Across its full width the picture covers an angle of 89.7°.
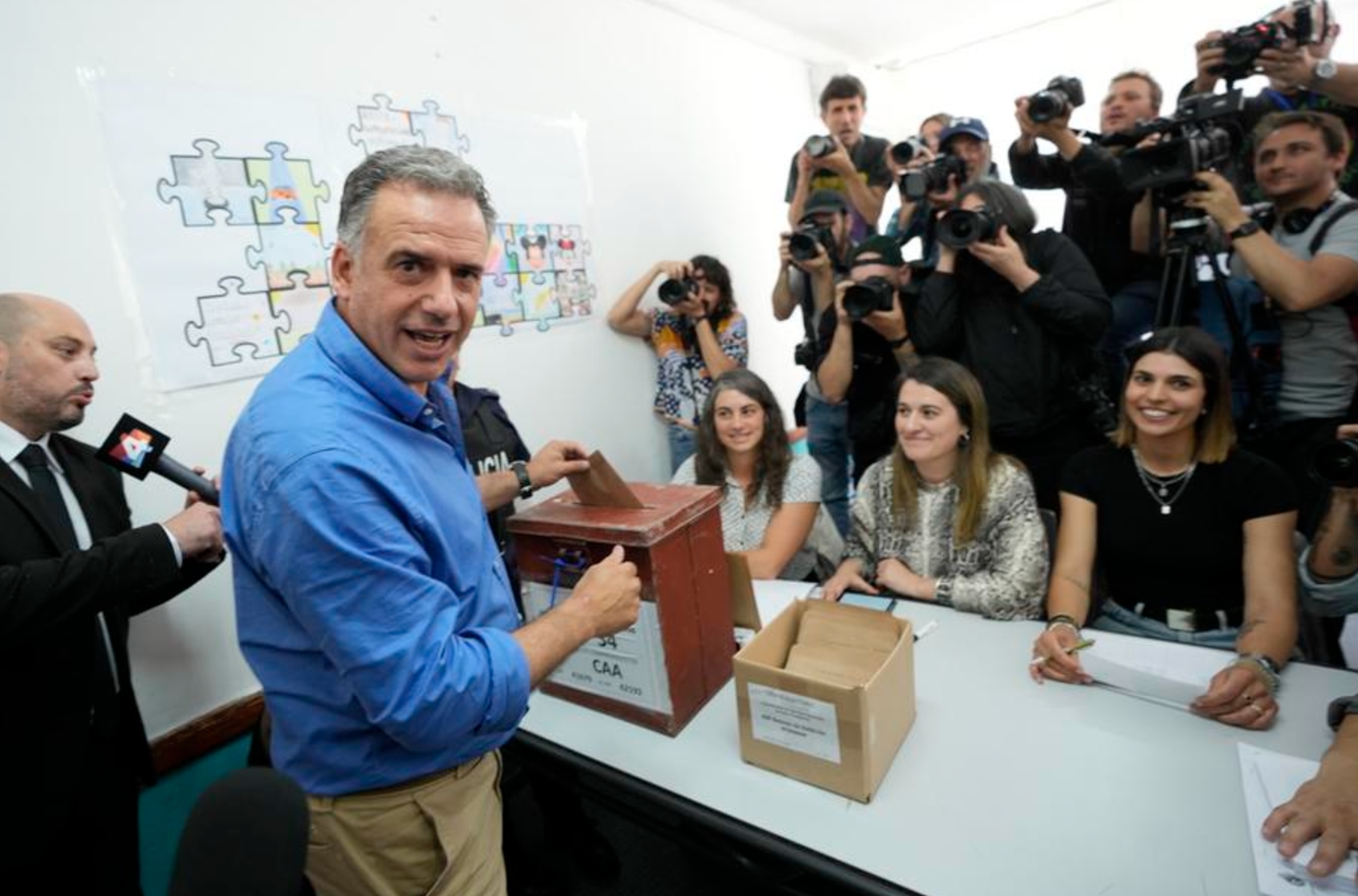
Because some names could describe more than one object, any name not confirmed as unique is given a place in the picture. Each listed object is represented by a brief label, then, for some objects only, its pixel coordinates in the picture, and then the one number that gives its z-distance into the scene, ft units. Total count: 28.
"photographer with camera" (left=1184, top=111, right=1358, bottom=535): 5.69
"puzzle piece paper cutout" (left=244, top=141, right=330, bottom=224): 6.14
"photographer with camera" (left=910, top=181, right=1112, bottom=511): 6.44
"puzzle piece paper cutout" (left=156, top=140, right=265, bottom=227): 5.68
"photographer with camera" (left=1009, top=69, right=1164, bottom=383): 7.36
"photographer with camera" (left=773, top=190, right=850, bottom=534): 8.08
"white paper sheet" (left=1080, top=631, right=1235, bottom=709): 3.80
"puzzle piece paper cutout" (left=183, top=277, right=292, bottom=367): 5.89
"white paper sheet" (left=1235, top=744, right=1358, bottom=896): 2.63
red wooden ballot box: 3.74
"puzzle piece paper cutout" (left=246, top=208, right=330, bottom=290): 6.19
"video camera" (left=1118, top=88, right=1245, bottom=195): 5.83
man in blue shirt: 2.45
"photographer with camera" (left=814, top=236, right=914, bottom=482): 7.09
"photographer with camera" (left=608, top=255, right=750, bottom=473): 9.31
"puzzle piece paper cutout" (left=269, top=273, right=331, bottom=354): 6.36
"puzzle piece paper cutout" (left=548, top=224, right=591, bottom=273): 8.69
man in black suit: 3.83
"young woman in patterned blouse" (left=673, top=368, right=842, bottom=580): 6.42
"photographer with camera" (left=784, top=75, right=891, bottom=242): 8.90
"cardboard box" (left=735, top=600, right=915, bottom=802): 3.17
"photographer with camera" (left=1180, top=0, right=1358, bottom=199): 5.99
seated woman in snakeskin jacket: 5.13
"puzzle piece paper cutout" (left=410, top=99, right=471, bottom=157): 7.28
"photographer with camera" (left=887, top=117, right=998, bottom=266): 7.54
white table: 2.85
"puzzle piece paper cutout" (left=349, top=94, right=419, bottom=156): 6.84
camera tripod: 6.02
